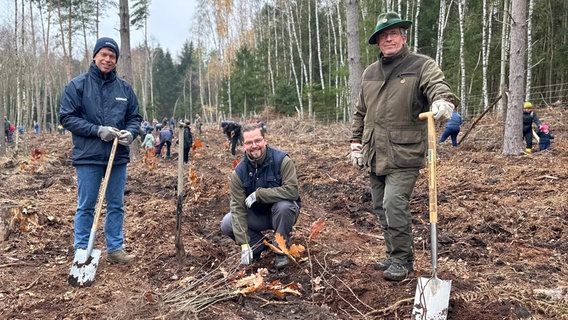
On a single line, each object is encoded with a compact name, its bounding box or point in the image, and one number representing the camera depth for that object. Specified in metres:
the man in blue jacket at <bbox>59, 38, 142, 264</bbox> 3.58
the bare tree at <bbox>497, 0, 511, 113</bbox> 14.57
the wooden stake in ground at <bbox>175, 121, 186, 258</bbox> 3.63
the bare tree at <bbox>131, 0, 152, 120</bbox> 34.41
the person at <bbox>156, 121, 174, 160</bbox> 14.09
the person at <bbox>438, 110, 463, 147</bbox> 11.35
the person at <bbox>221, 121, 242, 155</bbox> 13.91
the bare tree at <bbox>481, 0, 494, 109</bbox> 16.33
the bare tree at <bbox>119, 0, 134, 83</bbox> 11.98
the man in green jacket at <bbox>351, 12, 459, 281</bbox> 3.14
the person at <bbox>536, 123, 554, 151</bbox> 9.70
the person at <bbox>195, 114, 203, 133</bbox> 25.95
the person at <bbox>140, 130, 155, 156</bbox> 16.77
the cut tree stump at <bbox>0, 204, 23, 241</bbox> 4.60
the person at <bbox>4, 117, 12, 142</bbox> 25.50
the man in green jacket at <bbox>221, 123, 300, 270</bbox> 3.53
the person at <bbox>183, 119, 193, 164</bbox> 12.28
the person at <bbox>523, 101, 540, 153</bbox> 10.14
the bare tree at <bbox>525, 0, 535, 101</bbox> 15.41
